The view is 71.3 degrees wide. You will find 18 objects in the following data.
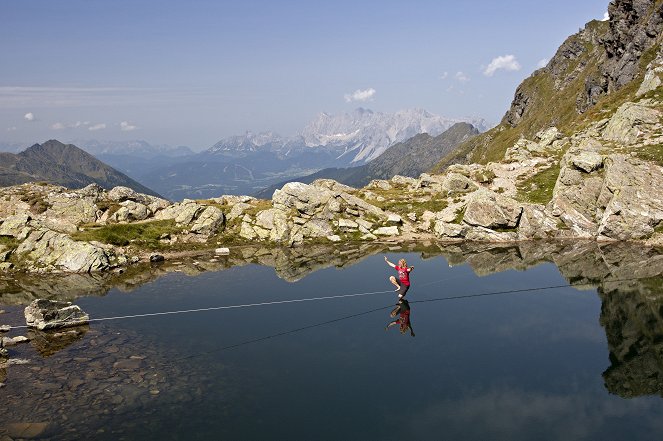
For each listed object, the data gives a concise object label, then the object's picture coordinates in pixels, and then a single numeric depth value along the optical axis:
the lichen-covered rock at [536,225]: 69.00
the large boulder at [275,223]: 77.54
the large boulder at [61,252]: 62.75
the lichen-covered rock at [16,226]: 69.00
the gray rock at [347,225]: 78.00
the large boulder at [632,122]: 86.81
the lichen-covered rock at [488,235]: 69.38
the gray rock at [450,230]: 72.88
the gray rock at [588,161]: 71.50
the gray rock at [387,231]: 76.88
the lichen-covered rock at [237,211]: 83.75
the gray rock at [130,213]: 82.38
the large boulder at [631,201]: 61.38
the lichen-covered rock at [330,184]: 104.56
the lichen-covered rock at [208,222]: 78.50
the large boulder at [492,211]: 70.94
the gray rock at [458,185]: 90.19
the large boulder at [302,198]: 82.31
